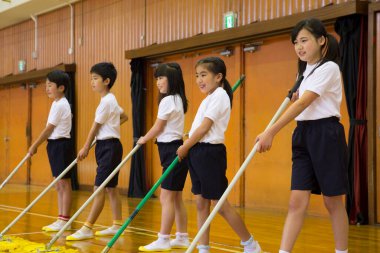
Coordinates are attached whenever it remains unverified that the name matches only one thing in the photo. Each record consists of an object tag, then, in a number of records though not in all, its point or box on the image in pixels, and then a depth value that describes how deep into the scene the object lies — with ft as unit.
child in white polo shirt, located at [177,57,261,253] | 10.36
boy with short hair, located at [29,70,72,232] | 15.37
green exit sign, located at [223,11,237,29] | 22.31
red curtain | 17.44
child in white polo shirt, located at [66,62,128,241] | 14.07
